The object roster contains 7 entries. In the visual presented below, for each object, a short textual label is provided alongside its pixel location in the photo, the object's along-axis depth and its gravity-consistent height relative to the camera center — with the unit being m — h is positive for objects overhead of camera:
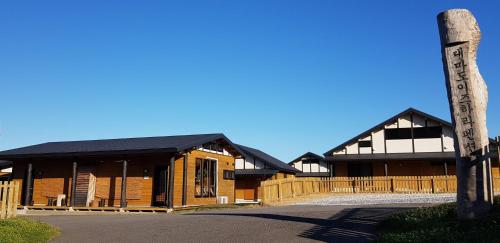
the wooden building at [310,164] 48.28 +2.16
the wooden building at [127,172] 21.03 +0.52
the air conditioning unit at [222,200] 24.93 -1.03
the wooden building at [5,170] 31.30 +0.86
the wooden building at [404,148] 31.06 +2.62
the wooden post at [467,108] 9.02 +1.65
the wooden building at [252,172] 34.36 +0.84
